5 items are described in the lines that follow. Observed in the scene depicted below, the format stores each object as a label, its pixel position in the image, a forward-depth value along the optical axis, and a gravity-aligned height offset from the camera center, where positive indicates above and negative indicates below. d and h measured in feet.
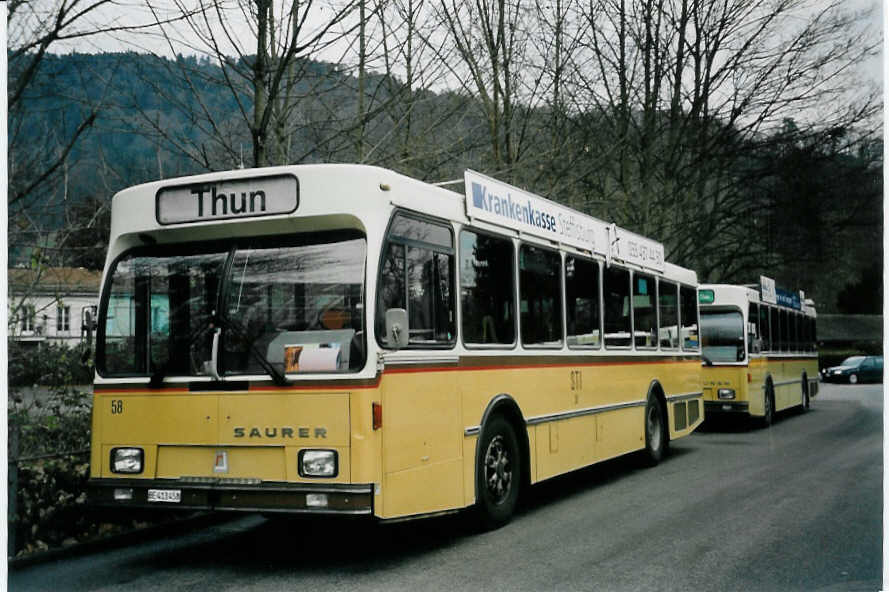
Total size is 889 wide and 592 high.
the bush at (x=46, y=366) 25.90 -0.61
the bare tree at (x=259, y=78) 32.07 +9.18
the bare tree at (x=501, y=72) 47.93 +13.54
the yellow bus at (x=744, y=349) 60.64 -1.42
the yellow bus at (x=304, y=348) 21.50 -0.24
